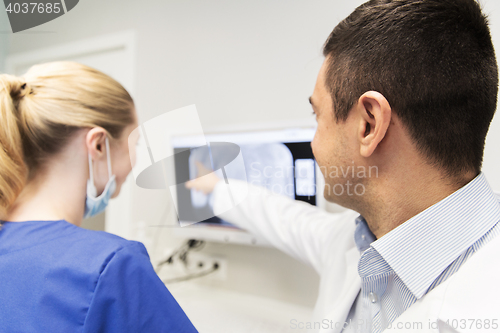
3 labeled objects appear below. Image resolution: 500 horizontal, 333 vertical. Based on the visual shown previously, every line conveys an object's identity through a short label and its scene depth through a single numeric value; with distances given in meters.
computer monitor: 1.03
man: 0.54
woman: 0.56
